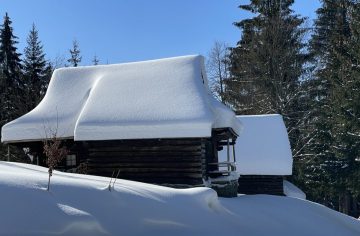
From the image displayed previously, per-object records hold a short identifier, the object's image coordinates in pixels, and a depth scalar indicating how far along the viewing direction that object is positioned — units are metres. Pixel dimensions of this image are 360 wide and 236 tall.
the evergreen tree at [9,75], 35.03
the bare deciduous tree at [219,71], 39.56
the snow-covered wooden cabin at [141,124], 16.12
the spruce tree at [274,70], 33.03
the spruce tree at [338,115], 30.17
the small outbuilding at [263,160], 23.77
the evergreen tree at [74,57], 44.00
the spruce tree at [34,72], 35.16
